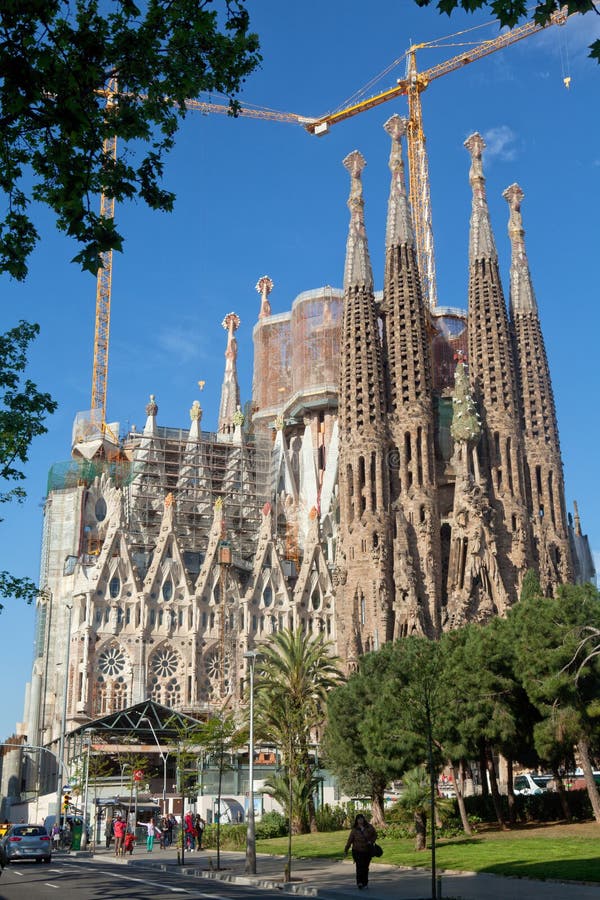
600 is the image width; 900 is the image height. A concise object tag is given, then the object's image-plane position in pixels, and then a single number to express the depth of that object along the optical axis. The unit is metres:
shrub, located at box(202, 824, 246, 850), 37.77
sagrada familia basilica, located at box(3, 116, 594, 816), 73.00
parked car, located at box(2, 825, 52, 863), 32.22
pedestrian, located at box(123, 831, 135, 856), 37.09
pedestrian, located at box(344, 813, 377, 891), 18.97
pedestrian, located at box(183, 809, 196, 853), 36.28
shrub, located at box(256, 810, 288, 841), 41.94
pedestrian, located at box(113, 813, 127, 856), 36.16
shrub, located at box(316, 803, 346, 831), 42.44
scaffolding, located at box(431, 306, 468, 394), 92.06
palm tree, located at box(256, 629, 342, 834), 41.19
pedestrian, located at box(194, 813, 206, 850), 38.00
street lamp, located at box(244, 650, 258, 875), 25.28
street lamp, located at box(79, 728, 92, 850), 43.83
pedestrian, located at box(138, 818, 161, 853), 39.38
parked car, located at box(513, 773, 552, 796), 50.53
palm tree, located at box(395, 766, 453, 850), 29.73
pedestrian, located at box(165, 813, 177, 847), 44.91
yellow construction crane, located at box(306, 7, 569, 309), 101.25
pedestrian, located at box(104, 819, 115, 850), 44.28
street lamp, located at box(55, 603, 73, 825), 43.51
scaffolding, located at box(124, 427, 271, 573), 85.75
